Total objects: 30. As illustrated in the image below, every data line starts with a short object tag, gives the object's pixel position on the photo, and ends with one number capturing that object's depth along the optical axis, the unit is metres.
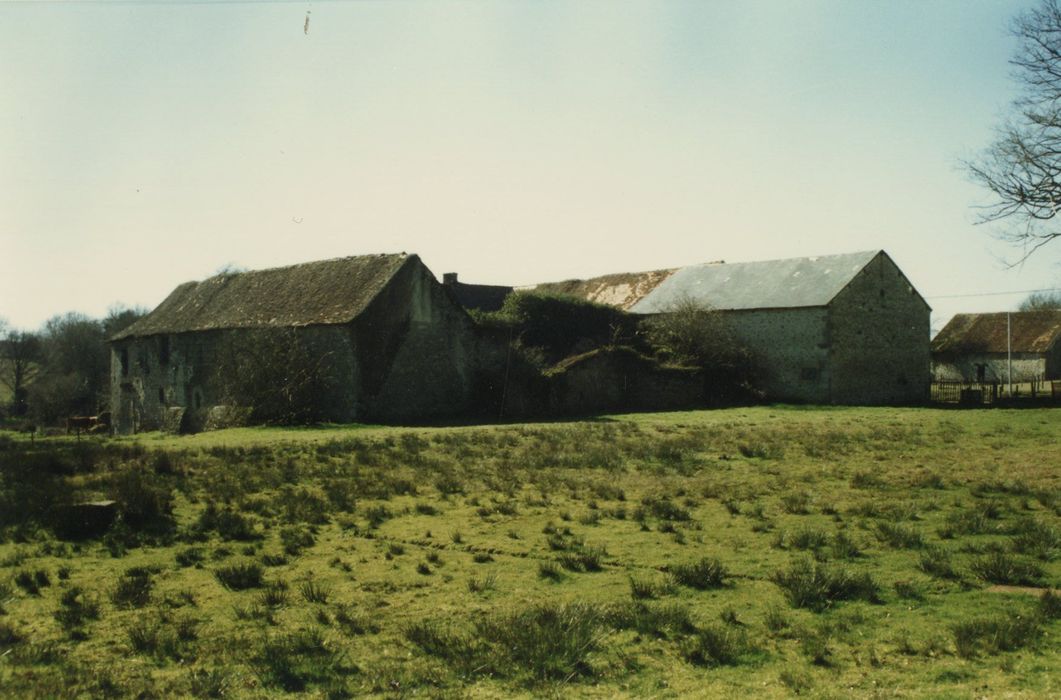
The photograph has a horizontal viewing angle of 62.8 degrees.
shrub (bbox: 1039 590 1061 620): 7.21
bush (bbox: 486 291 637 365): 41.69
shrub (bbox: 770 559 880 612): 7.84
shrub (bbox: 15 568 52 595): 8.95
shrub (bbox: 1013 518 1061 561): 9.35
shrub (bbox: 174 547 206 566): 10.02
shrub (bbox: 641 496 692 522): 11.96
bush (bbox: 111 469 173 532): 12.16
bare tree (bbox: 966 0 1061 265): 25.25
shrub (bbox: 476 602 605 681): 6.37
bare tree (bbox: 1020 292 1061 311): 92.40
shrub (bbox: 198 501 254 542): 11.34
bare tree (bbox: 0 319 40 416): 74.19
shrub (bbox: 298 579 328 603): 8.32
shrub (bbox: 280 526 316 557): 10.48
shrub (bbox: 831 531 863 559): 9.55
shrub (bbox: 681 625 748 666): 6.48
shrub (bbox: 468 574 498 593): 8.59
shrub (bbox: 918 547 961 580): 8.57
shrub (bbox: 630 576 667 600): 8.20
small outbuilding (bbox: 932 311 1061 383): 60.12
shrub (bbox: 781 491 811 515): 12.28
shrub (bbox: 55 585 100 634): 7.68
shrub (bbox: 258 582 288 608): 8.24
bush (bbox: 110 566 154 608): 8.31
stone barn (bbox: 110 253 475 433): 32.12
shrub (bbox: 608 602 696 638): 7.11
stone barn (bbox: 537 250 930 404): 40.25
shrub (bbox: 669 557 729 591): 8.52
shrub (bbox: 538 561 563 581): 9.02
